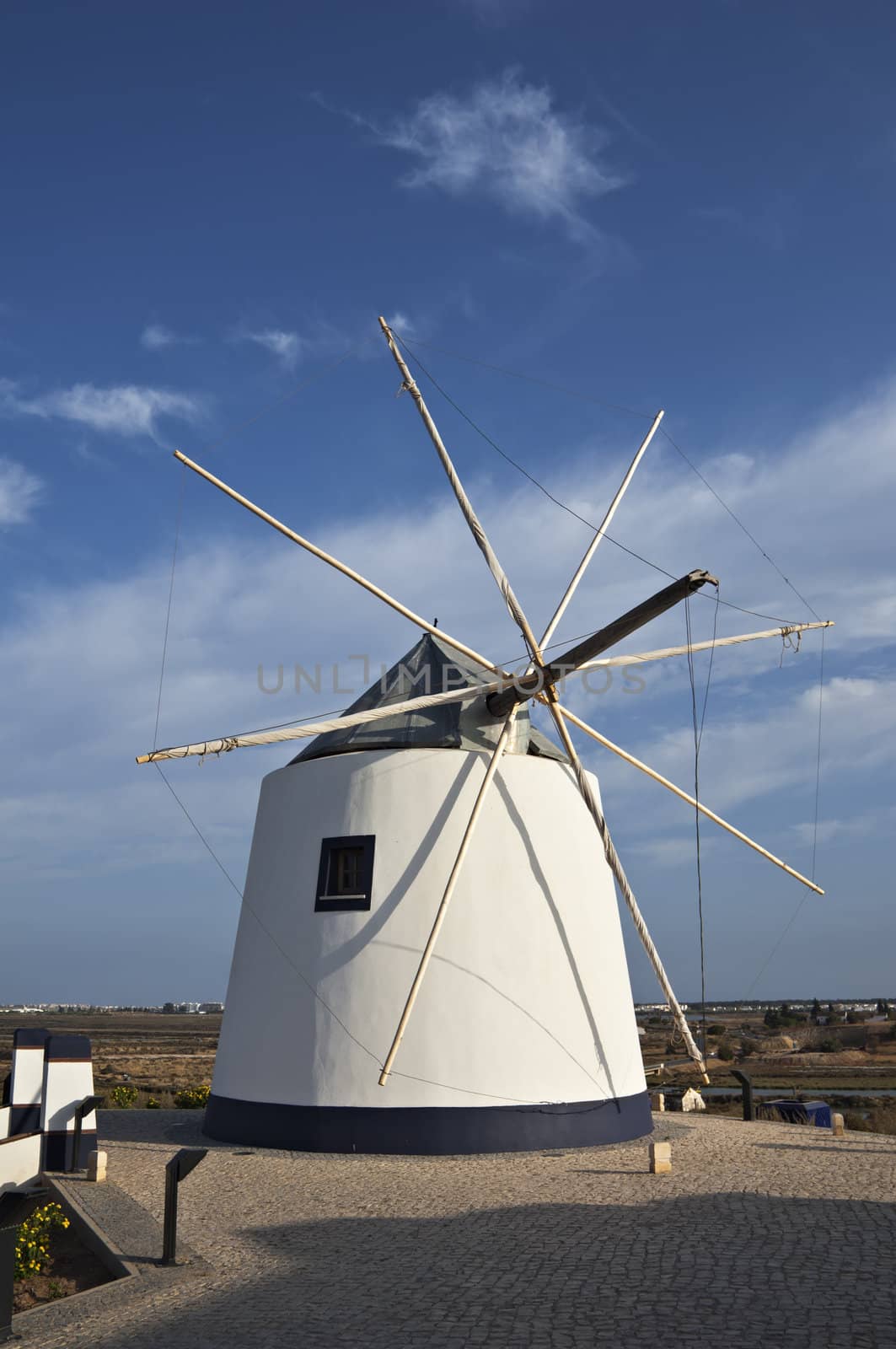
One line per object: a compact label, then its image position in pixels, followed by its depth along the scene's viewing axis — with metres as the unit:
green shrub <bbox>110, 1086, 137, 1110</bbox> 20.66
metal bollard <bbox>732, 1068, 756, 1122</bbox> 16.77
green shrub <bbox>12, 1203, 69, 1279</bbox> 8.70
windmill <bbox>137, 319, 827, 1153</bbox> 13.09
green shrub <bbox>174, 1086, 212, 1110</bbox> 19.91
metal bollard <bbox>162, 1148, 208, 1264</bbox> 8.11
